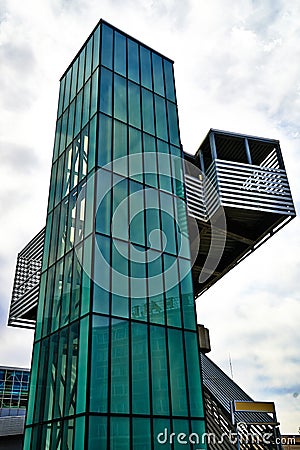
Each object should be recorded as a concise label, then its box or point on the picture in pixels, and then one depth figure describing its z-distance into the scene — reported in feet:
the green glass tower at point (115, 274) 39.40
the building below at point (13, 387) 160.56
